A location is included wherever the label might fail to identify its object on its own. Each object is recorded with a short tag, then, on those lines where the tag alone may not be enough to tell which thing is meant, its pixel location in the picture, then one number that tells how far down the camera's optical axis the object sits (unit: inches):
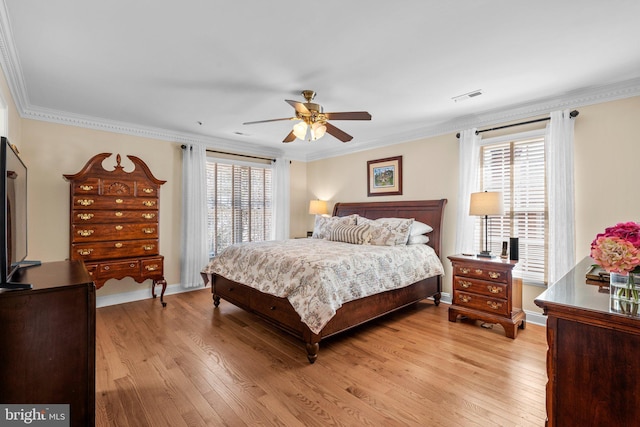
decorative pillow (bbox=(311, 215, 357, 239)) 181.2
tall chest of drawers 141.8
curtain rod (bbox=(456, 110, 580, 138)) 123.9
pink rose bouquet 46.0
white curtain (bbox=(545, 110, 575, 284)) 123.8
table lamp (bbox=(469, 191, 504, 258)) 130.8
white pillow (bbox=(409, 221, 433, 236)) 161.9
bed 109.0
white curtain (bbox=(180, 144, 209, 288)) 186.5
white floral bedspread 104.7
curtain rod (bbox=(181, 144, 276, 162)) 187.6
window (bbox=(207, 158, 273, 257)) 205.2
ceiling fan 110.1
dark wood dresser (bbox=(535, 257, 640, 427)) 44.7
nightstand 124.1
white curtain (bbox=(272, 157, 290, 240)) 231.0
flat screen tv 54.1
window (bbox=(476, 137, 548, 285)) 135.9
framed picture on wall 188.7
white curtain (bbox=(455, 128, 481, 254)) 151.6
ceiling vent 123.0
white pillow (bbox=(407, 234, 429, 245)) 159.2
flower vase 47.0
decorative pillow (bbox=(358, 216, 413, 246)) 154.0
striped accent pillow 161.8
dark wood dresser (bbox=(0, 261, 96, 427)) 54.2
